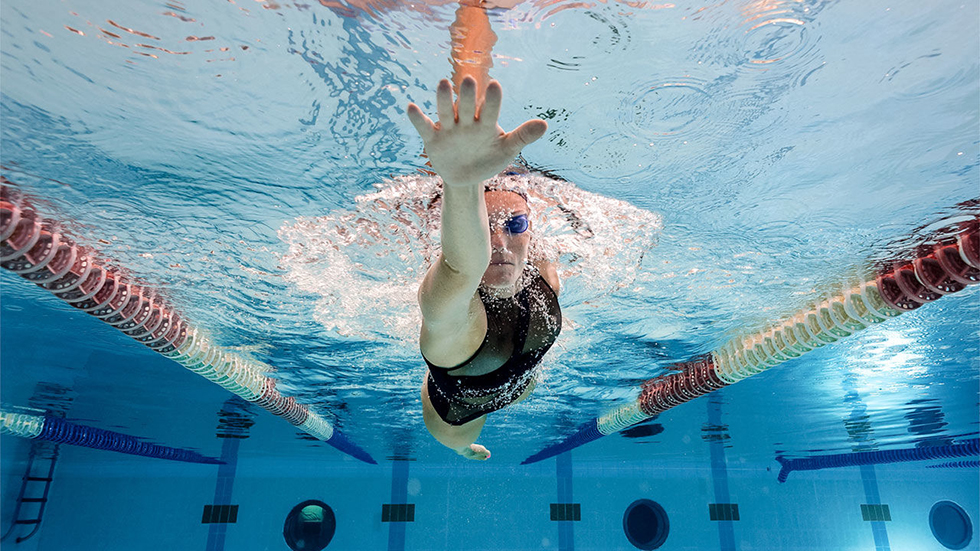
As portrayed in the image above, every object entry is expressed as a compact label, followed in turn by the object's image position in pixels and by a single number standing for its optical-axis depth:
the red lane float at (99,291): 3.93
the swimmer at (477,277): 1.94
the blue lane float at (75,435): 9.90
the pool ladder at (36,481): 14.79
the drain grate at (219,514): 15.75
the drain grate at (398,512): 16.64
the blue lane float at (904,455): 12.58
